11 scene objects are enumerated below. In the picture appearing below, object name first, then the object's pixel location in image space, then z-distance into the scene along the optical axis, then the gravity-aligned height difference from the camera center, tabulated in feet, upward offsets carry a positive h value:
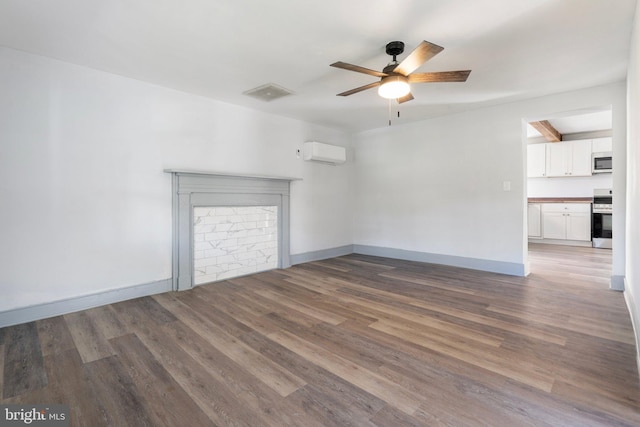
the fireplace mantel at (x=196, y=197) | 11.53 +0.61
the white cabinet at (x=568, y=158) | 21.04 +3.77
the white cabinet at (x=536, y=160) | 22.65 +3.87
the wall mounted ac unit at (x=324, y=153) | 16.33 +3.34
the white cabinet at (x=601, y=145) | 20.36 +4.53
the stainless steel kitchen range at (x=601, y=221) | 19.52 -0.78
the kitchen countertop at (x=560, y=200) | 20.64 +0.74
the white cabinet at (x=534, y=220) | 22.33 -0.79
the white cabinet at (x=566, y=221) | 20.53 -0.83
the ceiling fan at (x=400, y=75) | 7.66 +3.75
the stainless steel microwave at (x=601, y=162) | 20.25 +3.28
